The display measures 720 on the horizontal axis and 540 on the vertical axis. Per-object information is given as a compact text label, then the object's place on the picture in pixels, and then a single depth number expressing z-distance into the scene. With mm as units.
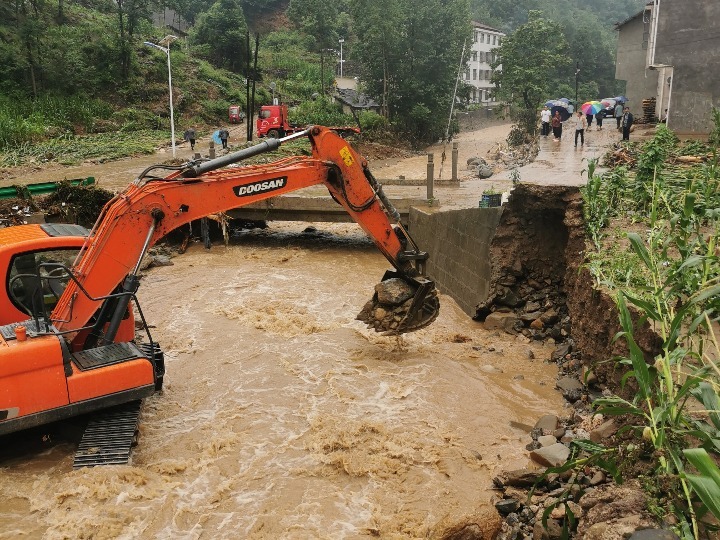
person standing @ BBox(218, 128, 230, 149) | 29547
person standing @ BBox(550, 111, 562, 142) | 25234
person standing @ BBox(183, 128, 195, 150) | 30273
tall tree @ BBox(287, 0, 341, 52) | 48938
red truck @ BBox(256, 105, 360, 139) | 33531
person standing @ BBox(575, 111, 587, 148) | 23281
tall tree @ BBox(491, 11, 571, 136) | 39875
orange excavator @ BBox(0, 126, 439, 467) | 6824
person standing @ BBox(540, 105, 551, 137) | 26847
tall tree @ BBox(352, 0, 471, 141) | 38781
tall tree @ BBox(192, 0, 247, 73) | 51031
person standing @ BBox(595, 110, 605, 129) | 28212
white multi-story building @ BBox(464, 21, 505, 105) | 66938
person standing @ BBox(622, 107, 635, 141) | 22141
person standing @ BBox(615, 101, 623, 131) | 27230
